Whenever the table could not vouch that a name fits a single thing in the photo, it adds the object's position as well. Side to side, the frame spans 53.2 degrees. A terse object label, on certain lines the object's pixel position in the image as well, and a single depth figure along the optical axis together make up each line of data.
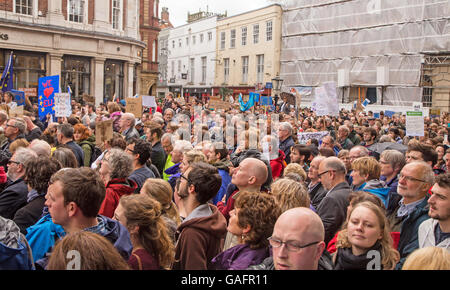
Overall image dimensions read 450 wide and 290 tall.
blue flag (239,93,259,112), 17.16
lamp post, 19.24
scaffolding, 27.64
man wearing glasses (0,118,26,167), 7.32
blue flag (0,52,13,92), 14.22
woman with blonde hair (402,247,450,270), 2.25
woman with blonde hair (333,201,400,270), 3.29
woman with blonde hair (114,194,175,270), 3.19
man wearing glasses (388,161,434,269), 4.41
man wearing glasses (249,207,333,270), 2.61
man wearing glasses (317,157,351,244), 4.40
